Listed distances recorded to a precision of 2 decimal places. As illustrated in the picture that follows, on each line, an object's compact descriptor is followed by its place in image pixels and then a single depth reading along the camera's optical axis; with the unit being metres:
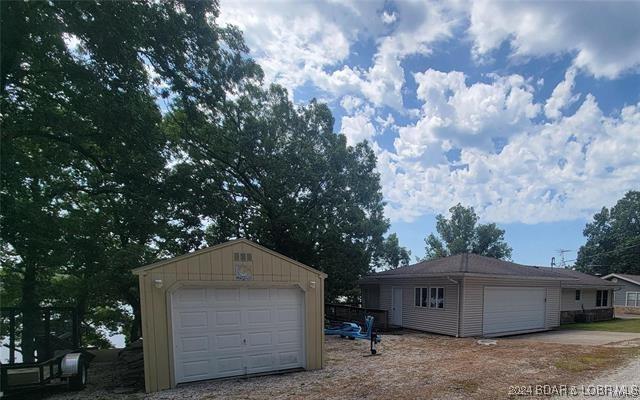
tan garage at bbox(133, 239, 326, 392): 7.86
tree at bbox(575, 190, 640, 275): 43.69
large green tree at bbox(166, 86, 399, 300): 17.09
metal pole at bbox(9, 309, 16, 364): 8.20
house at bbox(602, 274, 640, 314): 28.75
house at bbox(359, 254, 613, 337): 14.64
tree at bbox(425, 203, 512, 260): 38.41
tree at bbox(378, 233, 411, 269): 22.47
